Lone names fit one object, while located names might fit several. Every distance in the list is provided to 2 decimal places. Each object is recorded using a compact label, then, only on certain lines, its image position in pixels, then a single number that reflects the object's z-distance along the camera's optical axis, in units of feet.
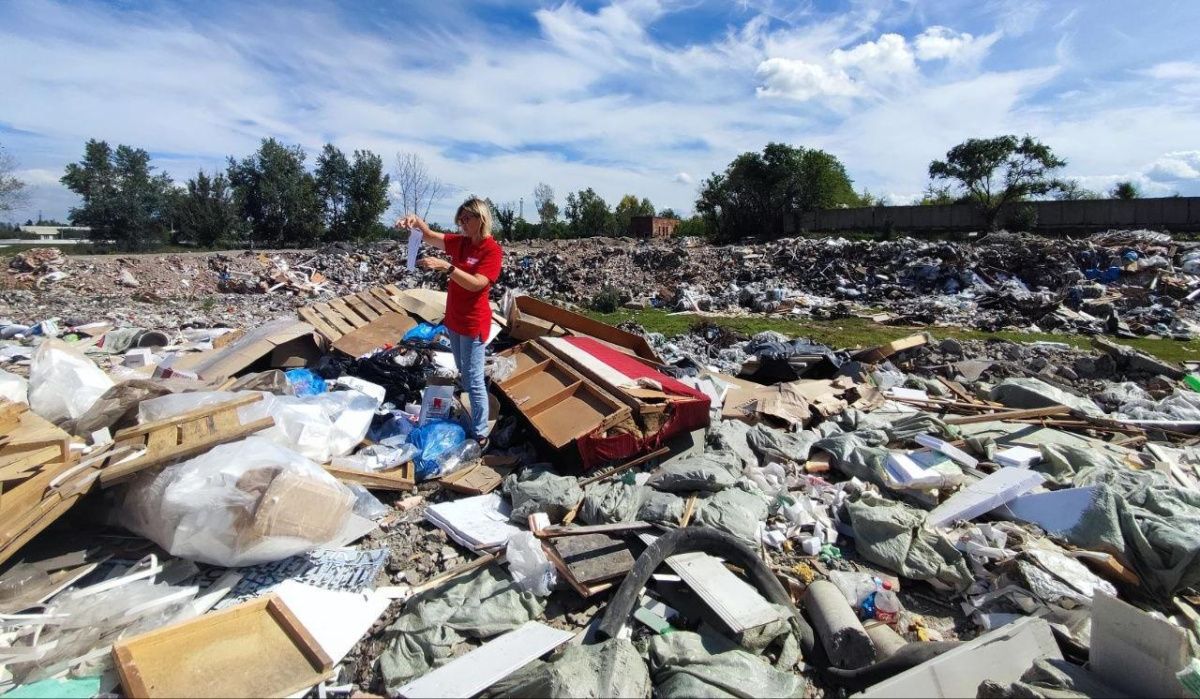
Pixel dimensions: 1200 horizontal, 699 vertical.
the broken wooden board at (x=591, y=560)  8.73
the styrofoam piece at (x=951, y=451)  12.75
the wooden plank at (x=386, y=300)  21.11
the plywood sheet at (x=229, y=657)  6.63
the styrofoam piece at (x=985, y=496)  10.71
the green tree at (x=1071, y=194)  86.53
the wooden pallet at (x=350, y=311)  19.25
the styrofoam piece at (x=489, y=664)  6.91
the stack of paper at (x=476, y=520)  10.03
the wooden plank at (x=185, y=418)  9.25
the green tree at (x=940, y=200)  93.35
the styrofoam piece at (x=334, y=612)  7.80
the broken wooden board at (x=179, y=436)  8.86
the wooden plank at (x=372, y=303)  20.90
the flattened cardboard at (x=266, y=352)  16.48
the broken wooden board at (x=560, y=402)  12.36
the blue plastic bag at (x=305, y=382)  15.30
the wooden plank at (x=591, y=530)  9.59
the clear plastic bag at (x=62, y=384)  11.78
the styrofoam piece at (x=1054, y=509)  10.23
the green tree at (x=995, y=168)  85.71
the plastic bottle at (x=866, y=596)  8.71
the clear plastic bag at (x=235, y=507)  8.32
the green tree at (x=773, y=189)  103.91
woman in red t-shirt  12.35
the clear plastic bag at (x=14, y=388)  11.75
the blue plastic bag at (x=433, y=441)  12.51
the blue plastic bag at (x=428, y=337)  18.72
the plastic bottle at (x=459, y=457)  12.72
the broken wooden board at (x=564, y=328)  18.90
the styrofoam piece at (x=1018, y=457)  12.55
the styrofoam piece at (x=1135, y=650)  6.44
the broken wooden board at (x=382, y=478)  11.37
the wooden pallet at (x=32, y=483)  8.16
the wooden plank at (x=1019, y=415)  15.38
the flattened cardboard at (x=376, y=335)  18.11
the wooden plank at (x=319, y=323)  18.78
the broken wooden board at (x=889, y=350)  22.48
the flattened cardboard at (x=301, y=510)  8.38
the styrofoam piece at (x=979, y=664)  6.21
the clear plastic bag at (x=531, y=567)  8.79
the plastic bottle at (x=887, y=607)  8.55
